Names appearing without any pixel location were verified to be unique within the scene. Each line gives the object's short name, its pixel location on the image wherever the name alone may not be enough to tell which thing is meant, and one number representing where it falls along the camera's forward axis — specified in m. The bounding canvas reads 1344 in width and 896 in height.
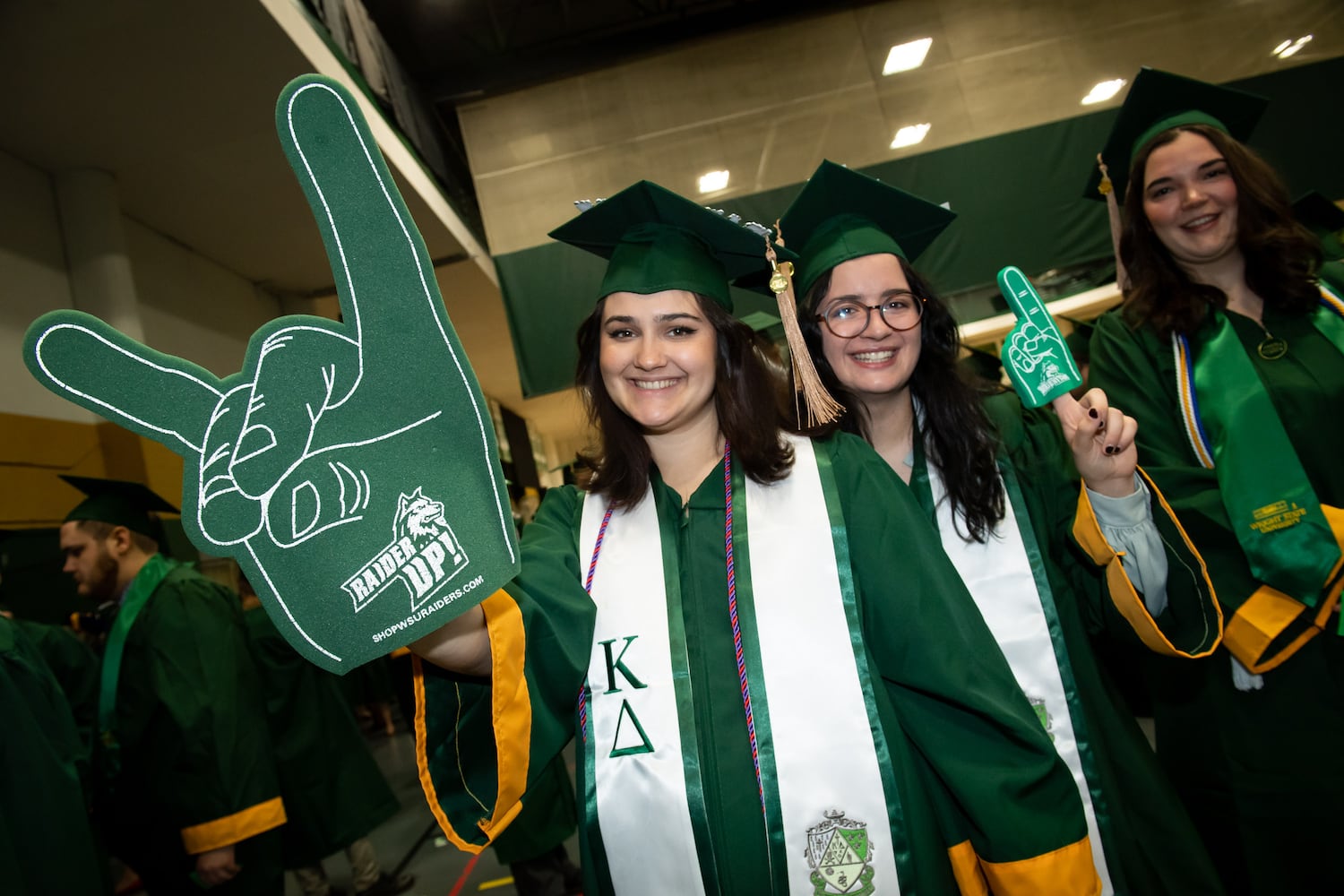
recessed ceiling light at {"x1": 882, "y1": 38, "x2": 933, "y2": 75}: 5.67
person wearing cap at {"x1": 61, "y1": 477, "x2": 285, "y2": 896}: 2.48
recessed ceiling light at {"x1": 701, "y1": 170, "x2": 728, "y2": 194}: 5.72
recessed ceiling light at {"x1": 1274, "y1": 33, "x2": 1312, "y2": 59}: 5.25
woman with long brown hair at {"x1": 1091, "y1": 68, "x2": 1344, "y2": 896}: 1.41
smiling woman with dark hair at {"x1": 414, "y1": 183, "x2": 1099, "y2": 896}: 1.05
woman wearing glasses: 1.35
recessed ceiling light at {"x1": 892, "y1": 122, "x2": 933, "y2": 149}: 5.52
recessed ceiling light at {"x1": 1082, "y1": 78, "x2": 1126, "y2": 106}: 5.42
